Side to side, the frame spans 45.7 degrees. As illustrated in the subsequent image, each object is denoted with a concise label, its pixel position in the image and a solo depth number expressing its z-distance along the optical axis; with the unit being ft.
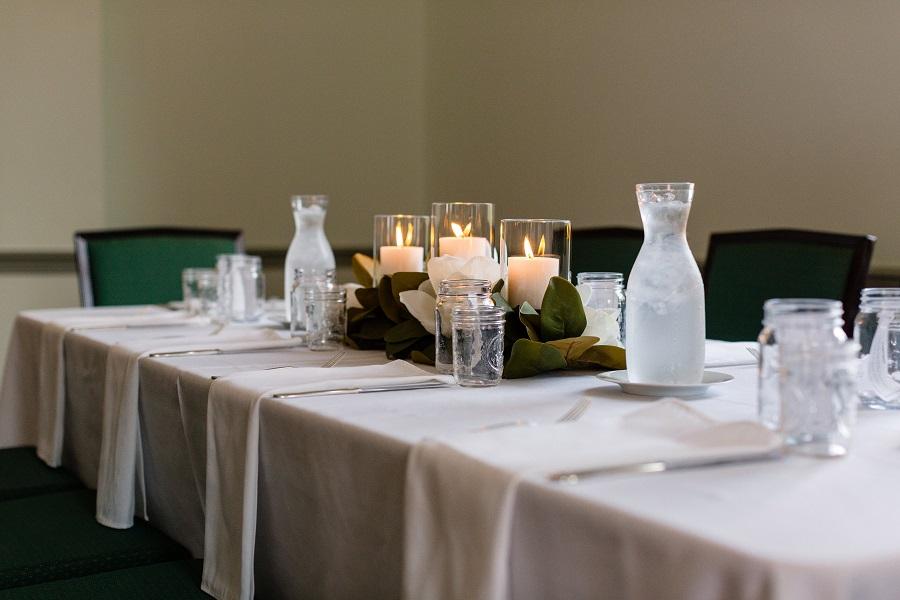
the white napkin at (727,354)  4.97
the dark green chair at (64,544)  4.46
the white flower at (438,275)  4.64
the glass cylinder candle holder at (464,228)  5.22
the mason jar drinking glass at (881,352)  3.75
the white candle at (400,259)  5.70
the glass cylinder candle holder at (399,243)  5.71
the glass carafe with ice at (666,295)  3.88
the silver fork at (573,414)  3.25
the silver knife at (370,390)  4.00
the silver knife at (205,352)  5.31
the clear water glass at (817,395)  2.82
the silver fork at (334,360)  5.02
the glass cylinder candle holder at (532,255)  4.72
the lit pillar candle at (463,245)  5.21
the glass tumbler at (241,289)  6.98
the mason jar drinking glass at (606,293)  4.78
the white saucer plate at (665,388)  3.89
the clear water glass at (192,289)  7.43
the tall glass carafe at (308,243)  6.67
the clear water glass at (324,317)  5.66
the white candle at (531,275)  4.71
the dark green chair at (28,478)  5.80
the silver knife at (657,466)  2.64
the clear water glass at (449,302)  4.33
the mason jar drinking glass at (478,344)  4.20
